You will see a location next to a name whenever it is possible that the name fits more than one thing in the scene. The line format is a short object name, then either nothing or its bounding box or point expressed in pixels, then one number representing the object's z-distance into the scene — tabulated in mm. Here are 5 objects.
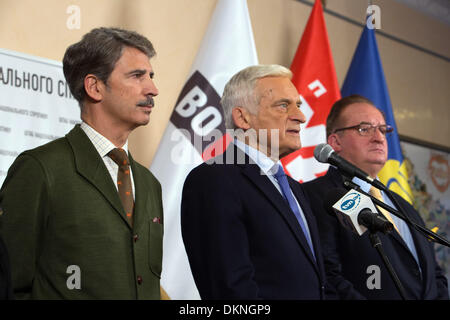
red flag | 4172
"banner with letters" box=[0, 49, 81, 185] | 3098
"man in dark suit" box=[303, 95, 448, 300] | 2740
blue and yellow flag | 4543
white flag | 3395
